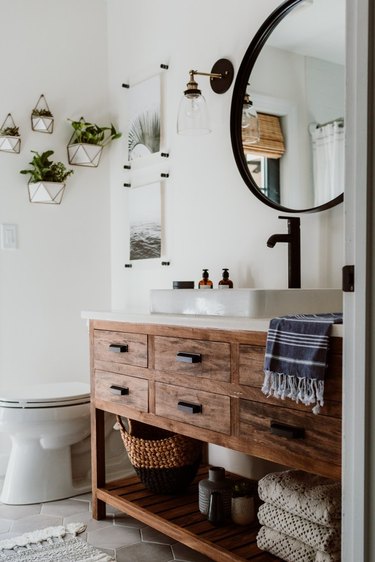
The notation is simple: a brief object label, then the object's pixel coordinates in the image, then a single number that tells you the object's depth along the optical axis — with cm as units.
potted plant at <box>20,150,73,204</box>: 292
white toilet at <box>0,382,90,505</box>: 251
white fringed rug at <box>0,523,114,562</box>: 205
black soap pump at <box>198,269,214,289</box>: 228
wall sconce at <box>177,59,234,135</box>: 227
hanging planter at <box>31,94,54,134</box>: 296
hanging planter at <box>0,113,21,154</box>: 287
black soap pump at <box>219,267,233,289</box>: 223
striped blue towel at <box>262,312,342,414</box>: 139
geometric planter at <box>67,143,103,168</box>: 304
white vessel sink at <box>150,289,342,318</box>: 172
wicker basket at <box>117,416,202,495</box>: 223
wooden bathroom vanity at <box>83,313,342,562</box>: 148
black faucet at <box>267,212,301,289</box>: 202
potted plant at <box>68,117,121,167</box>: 304
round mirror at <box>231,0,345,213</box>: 200
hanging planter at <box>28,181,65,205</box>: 292
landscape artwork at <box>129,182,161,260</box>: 286
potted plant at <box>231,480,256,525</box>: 196
